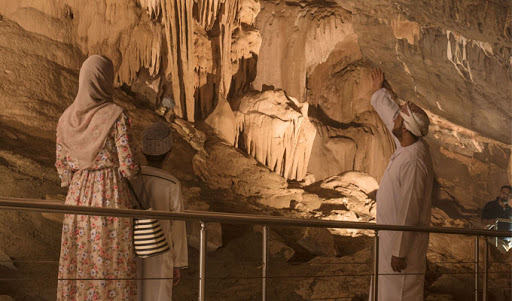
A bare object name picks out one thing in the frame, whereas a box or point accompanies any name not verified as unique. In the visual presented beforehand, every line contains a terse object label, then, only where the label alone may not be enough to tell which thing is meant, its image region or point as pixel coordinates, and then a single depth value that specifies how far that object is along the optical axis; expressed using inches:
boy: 157.9
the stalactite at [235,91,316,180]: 494.9
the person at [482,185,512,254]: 395.9
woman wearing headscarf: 146.3
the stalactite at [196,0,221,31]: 522.3
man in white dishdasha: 173.8
